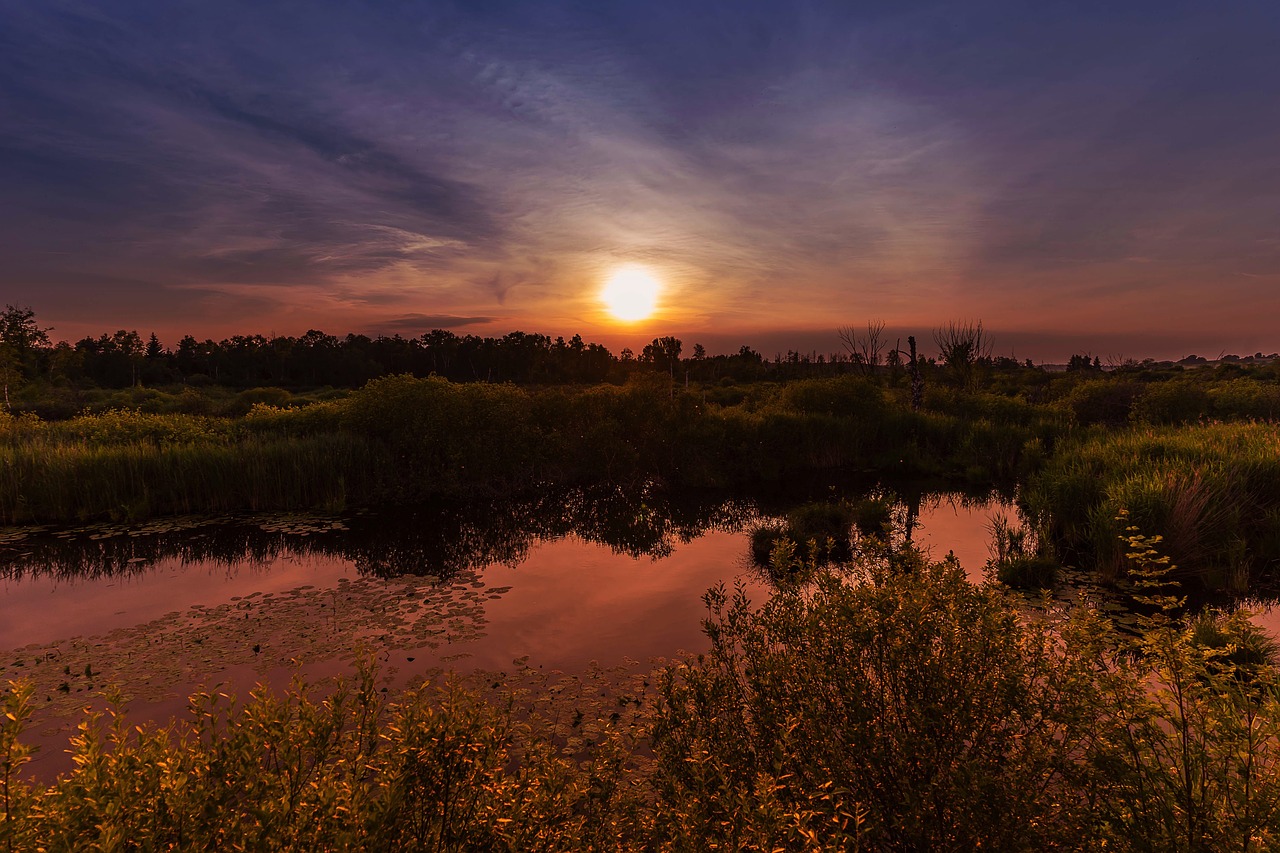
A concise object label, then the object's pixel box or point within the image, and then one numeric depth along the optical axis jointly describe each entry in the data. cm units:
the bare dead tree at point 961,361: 3853
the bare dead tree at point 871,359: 4612
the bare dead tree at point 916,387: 2880
